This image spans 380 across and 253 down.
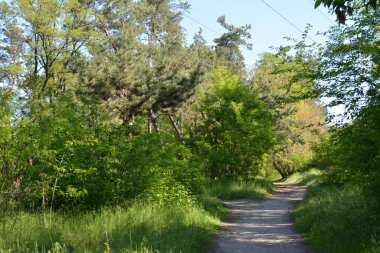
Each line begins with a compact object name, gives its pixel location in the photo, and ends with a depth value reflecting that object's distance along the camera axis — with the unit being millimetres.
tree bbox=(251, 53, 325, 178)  33250
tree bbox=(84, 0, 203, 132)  20062
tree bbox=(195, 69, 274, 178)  21969
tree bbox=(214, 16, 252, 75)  42700
